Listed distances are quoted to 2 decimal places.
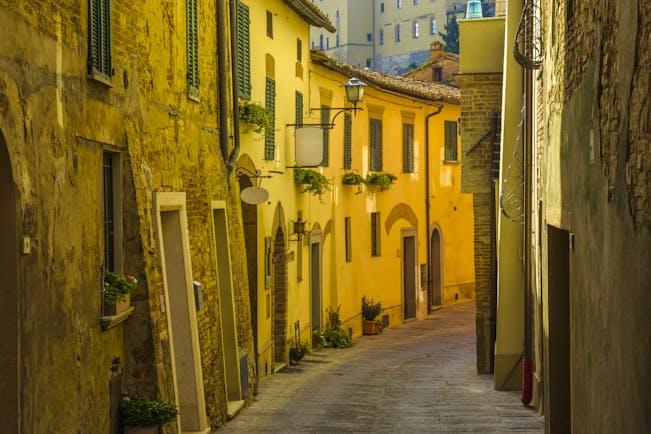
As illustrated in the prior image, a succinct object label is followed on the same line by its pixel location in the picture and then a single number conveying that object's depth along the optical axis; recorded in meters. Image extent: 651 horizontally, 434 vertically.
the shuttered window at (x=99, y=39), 8.95
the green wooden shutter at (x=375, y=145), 29.06
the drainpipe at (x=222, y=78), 14.64
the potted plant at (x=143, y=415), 9.73
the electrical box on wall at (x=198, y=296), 12.64
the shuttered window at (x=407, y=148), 31.52
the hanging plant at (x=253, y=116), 16.48
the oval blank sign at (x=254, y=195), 16.25
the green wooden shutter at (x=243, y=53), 16.47
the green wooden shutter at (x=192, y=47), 12.88
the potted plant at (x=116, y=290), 9.30
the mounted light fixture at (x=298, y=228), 20.95
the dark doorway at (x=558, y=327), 10.30
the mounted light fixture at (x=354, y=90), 19.75
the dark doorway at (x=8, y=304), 6.82
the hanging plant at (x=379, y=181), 28.58
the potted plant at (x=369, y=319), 27.88
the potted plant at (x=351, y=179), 26.36
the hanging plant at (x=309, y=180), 21.16
